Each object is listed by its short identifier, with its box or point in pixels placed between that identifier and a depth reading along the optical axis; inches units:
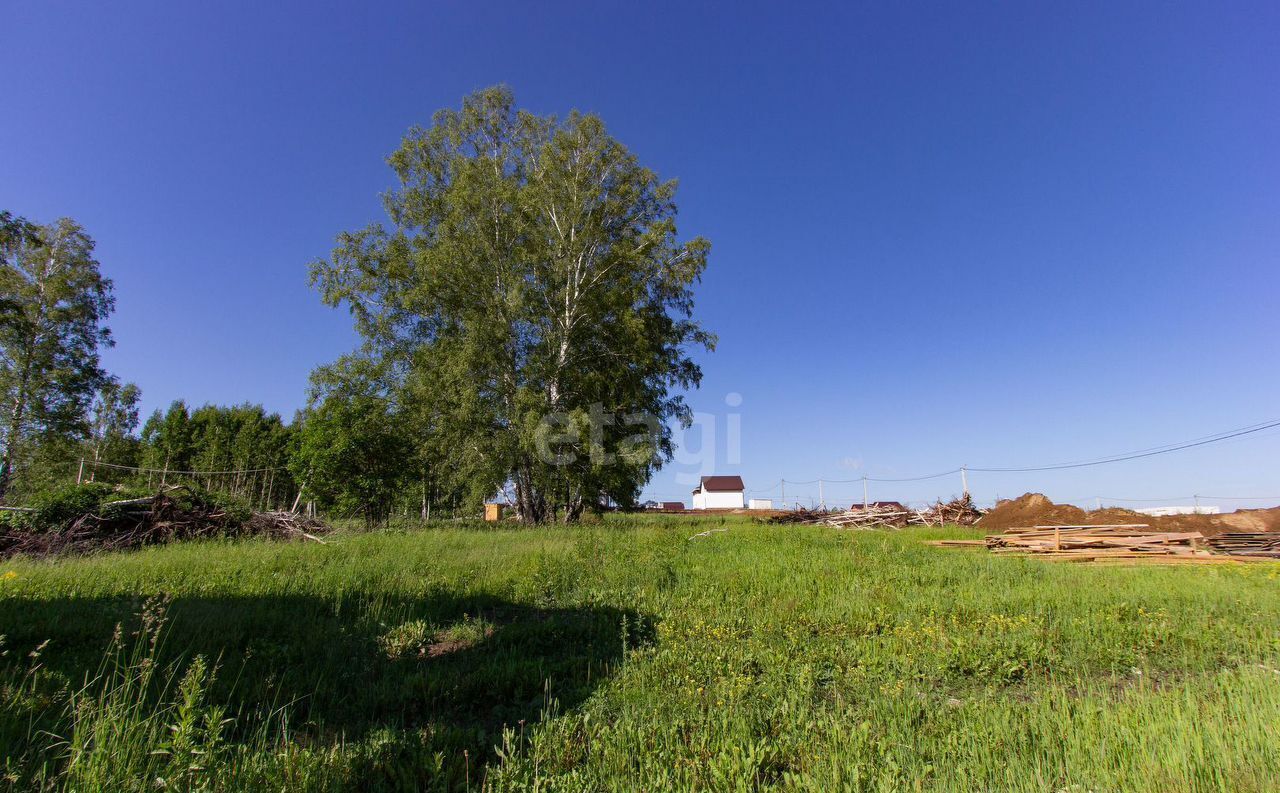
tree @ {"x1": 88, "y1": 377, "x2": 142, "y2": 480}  1128.8
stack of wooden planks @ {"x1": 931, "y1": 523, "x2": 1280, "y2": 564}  447.2
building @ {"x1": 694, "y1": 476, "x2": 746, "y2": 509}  2664.9
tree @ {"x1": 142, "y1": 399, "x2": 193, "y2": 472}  1435.8
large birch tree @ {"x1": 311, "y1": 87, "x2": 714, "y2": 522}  677.9
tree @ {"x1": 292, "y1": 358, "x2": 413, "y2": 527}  673.0
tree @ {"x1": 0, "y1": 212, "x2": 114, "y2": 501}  743.7
